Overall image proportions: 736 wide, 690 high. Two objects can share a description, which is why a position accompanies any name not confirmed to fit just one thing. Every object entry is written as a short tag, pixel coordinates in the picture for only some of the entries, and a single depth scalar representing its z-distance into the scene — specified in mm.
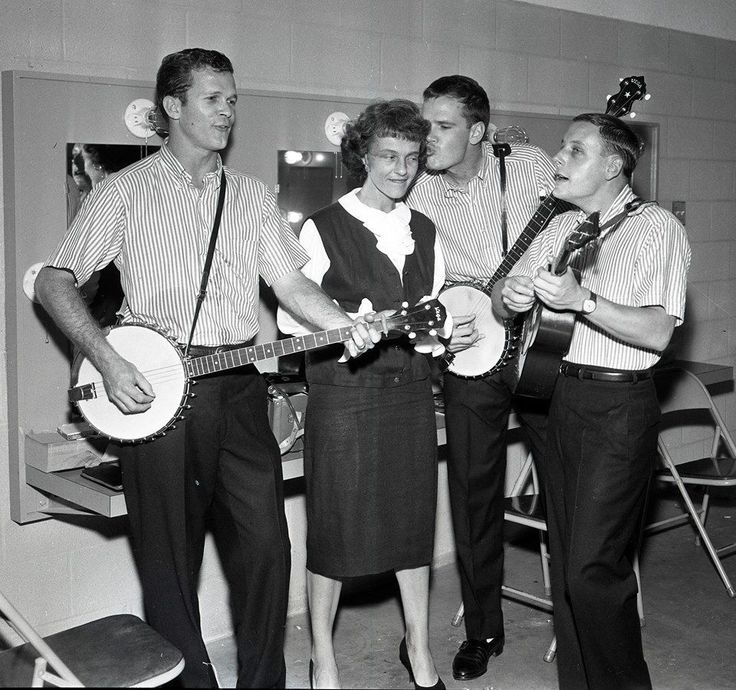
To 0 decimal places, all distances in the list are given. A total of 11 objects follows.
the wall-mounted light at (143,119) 3338
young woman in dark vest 3158
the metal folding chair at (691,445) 4320
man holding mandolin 2941
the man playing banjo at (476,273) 3559
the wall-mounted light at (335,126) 3861
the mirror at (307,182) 3779
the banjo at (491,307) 3457
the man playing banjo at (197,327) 2928
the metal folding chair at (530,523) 3756
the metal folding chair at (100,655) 2209
